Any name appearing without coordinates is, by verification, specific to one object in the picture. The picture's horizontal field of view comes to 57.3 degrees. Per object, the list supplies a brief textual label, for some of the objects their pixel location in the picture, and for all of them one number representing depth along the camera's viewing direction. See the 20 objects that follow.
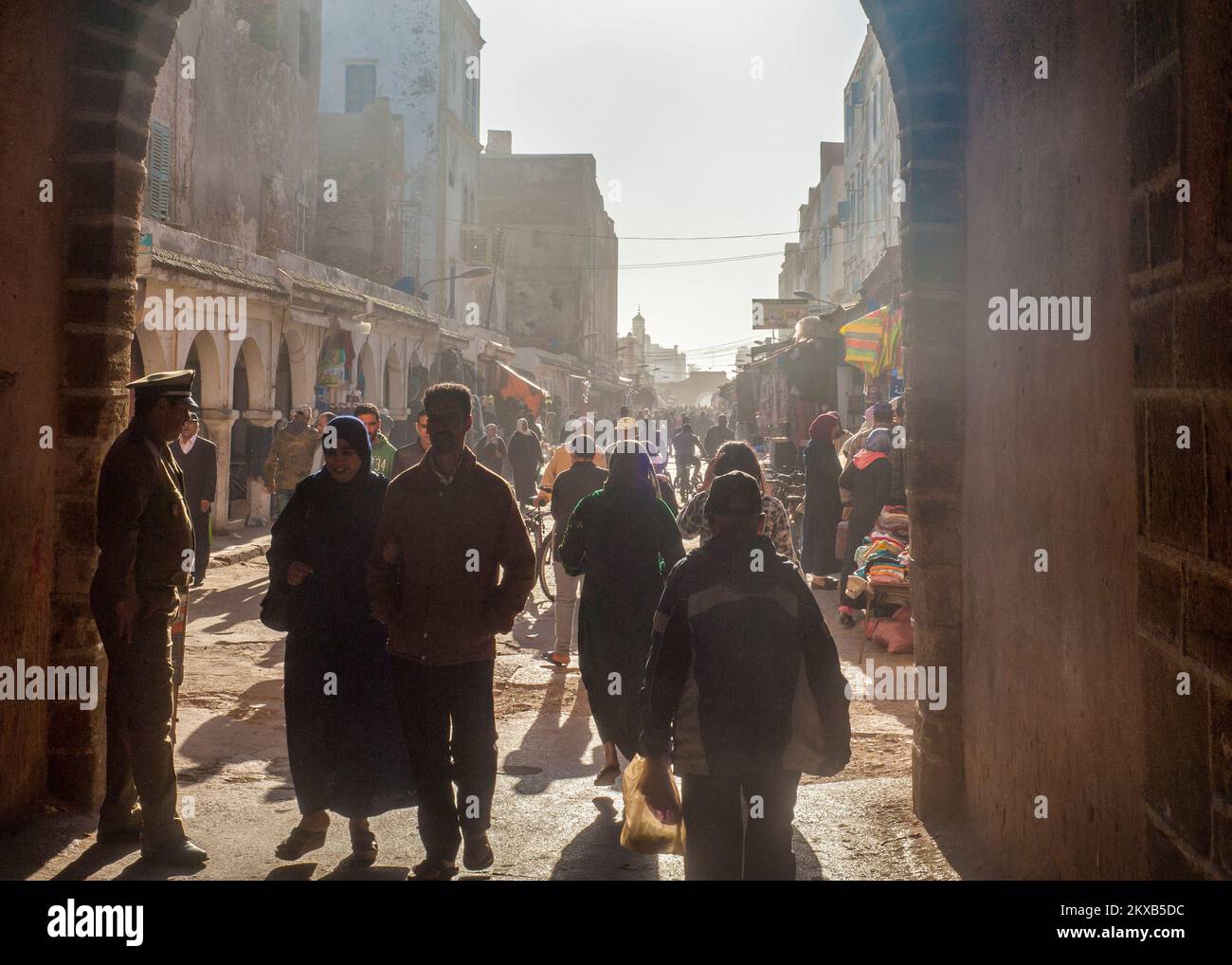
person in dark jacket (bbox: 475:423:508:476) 14.77
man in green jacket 10.15
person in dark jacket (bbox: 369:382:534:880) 4.44
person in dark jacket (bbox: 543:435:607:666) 8.15
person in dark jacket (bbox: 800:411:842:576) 11.23
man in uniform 4.45
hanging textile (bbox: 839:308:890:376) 14.48
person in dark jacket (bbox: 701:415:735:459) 21.92
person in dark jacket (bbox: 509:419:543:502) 17.16
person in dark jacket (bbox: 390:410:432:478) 9.22
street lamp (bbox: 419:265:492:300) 32.35
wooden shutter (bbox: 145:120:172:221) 16.72
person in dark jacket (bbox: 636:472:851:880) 3.46
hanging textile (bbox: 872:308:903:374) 13.43
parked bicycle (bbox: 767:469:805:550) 14.38
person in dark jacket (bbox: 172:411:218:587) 7.34
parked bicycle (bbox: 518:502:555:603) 11.26
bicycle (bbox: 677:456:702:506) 23.94
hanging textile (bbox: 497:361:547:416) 29.02
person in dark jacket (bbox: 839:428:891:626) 10.23
